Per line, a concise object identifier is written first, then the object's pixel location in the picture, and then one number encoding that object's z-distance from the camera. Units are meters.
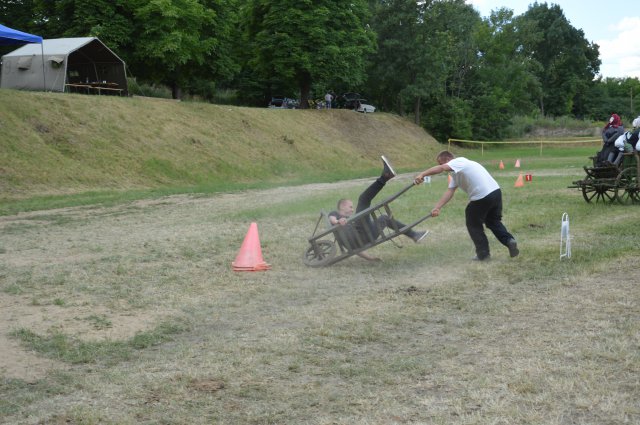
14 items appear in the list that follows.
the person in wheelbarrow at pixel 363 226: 11.30
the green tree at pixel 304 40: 48.47
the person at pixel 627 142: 18.12
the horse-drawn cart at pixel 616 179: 18.09
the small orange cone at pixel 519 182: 25.31
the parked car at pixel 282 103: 59.25
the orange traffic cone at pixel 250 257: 11.34
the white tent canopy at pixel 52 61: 35.47
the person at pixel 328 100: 58.22
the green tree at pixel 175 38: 39.38
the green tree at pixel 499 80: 68.94
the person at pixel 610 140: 19.03
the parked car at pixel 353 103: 62.72
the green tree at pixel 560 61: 104.44
